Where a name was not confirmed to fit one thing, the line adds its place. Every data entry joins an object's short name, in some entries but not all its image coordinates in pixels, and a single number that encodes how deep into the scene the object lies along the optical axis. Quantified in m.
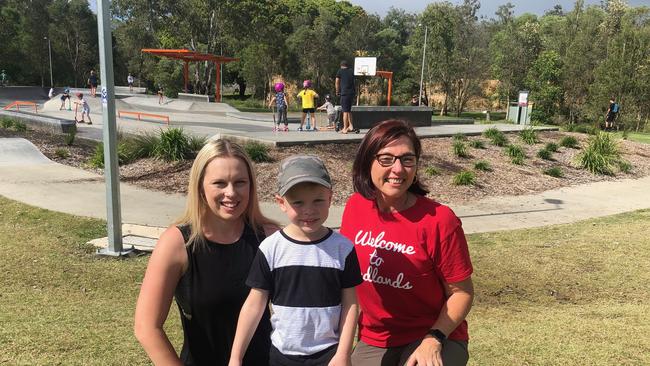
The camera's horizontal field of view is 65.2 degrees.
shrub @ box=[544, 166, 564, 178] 13.25
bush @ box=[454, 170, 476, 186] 11.12
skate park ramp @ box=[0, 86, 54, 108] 37.92
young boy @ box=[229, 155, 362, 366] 1.89
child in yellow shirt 15.43
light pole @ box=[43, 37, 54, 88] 47.84
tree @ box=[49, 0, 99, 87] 50.16
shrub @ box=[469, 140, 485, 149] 14.98
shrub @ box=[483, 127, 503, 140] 16.52
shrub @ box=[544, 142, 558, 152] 15.83
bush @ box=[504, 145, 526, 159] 14.33
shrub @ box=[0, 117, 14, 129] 16.05
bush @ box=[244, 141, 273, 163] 10.86
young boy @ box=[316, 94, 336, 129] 16.12
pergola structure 27.36
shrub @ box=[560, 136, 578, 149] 17.25
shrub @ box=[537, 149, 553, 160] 15.06
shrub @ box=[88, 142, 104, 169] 11.27
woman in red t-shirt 2.24
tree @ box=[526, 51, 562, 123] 36.31
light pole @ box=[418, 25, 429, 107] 40.62
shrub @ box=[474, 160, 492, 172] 12.59
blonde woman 1.90
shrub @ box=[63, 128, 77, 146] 13.51
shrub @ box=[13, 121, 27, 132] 15.68
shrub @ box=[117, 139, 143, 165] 11.66
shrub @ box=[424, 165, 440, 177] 11.56
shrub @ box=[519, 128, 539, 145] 16.98
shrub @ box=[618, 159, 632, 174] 14.79
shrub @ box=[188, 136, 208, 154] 11.64
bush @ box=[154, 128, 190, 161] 11.31
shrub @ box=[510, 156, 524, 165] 13.80
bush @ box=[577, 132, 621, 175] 14.35
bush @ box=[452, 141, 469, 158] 13.66
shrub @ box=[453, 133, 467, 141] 15.63
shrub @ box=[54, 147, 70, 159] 12.21
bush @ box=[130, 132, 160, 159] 11.80
